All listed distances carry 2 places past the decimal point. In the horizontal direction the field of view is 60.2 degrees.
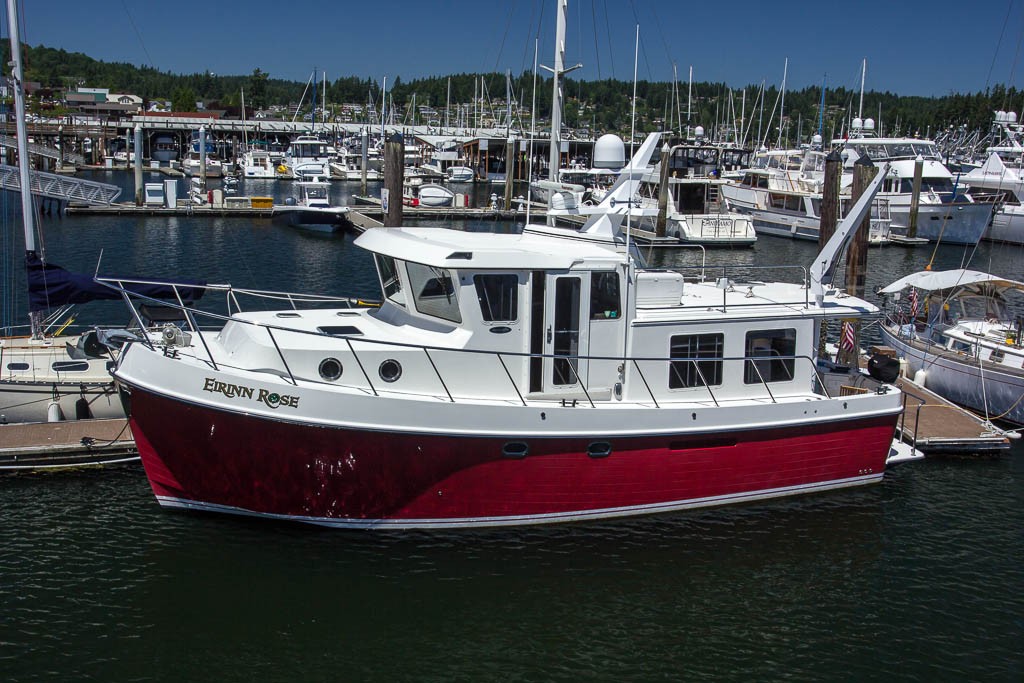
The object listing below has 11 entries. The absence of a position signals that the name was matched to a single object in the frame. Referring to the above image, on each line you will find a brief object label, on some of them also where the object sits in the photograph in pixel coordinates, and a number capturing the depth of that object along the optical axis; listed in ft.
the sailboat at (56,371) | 49.34
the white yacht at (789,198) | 161.66
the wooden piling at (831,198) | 73.20
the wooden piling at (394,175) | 93.50
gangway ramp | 152.56
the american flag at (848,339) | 57.00
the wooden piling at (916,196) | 155.43
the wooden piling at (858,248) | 63.77
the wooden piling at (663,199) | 146.00
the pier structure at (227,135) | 286.87
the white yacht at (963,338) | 60.03
